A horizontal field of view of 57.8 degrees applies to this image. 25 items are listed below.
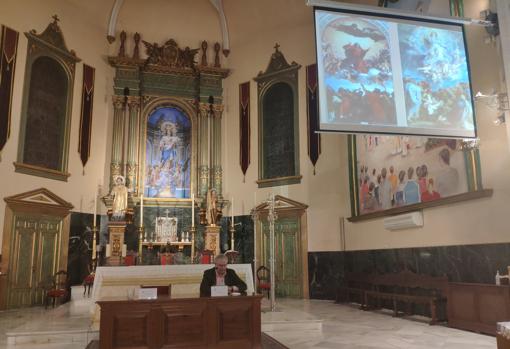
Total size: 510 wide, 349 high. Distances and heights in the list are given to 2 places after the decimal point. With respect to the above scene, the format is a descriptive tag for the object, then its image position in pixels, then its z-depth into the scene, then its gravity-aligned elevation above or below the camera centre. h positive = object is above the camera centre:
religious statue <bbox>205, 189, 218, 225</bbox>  13.16 +1.44
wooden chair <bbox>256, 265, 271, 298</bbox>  11.55 -0.56
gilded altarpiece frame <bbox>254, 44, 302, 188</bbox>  13.47 +4.16
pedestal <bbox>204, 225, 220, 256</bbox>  12.99 +0.59
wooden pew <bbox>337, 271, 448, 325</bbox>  8.20 -0.70
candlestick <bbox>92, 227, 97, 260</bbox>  10.97 +0.41
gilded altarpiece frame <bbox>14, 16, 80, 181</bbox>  11.23 +4.25
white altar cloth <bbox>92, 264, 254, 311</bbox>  7.77 -0.30
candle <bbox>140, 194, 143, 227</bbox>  12.03 +1.27
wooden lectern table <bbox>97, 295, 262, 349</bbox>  5.46 -0.76
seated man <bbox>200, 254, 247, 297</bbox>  5.98 -0.26
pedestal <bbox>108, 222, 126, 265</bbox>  11.80 +0.65
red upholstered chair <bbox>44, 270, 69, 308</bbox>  10.43 -0.62
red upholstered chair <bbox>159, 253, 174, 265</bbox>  9.44 +0.02
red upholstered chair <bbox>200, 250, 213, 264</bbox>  9.52 +0.03
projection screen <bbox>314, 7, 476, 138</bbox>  6.32 +2.55
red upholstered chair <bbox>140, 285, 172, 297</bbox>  6.12 -0.40
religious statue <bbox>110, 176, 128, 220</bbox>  12.12 +1.55
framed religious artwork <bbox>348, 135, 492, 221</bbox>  7.75 +1.62
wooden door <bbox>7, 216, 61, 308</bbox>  10.63 +0.11
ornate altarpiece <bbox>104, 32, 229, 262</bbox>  13.46 +3.97
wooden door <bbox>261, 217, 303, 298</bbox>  12.72 +0.06
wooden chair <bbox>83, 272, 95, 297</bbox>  10.26 -0.46
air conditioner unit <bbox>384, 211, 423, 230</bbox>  8.92 +0.70
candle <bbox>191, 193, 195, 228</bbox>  12.86 +1.34
